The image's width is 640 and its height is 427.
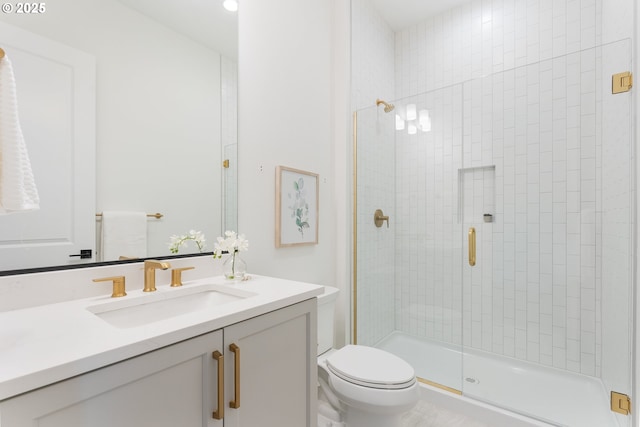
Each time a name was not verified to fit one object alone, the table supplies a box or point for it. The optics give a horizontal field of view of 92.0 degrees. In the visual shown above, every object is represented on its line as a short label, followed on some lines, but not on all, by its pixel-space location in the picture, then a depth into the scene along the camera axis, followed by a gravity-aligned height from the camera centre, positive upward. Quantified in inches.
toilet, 52.5 -30.5
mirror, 38.1 +15.7
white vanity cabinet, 22.8 -16.1
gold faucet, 43.9 -9.0
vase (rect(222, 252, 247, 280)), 52.7 -9.6
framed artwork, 68.9 +1.5
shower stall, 75.9 -5.9
